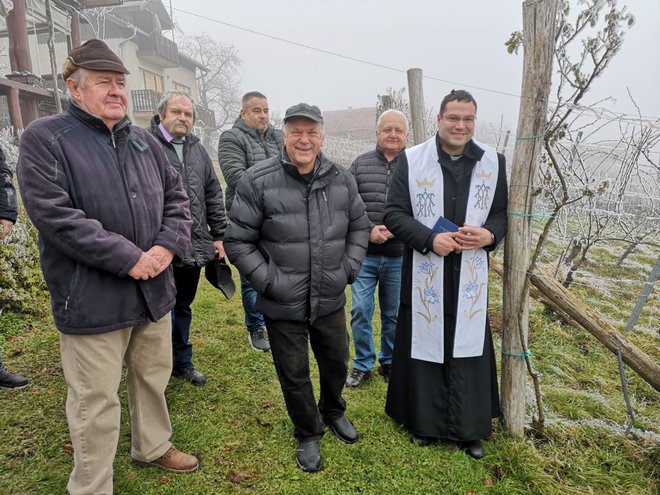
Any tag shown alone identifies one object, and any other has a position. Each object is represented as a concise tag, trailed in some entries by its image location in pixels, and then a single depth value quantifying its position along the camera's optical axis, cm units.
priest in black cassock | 254
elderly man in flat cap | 177
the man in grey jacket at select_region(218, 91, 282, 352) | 351
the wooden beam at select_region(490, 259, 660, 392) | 274
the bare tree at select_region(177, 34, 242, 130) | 3338
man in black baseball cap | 230
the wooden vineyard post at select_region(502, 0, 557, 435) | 243
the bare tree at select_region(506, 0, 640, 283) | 250
